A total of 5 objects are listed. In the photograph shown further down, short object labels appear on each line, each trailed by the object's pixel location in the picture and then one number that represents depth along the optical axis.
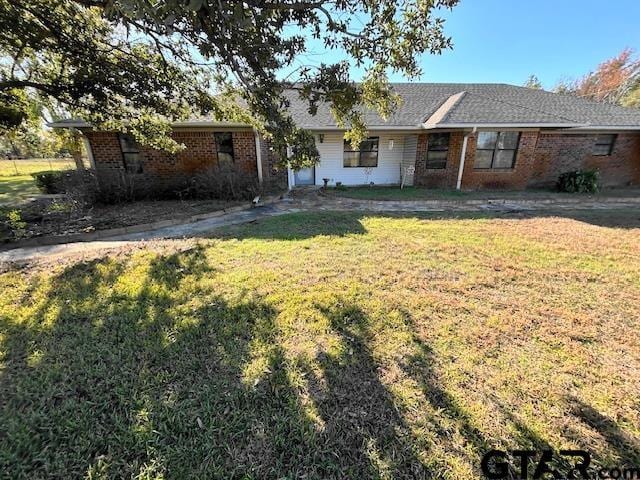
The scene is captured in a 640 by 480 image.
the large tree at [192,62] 3.54
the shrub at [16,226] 5.76
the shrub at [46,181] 11.35
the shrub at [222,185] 9.45
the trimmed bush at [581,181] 11.73
